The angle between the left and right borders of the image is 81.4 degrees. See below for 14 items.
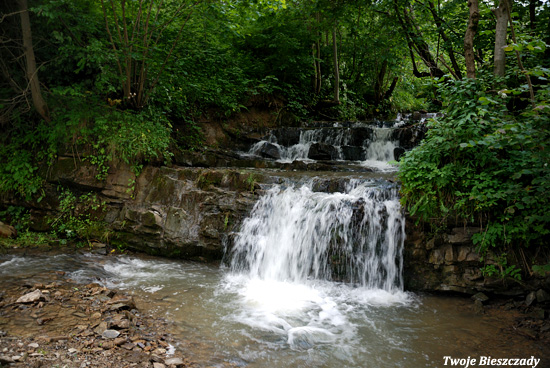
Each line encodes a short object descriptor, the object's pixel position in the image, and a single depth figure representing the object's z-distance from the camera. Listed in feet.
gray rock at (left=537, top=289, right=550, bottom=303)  15.12
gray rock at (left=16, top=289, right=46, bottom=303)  12.96
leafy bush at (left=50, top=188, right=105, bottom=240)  23.50
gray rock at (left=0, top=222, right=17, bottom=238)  22.27
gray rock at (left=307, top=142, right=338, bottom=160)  33.09
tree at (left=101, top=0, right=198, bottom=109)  23.63
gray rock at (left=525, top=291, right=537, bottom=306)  15.37
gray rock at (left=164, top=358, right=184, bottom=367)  10.33
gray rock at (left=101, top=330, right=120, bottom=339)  11.14
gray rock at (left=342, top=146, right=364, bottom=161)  33.14
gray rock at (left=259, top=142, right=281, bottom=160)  34.68
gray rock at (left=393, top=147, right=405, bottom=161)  31.96
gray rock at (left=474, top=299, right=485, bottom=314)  15.72
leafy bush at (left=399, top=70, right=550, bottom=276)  14.23
